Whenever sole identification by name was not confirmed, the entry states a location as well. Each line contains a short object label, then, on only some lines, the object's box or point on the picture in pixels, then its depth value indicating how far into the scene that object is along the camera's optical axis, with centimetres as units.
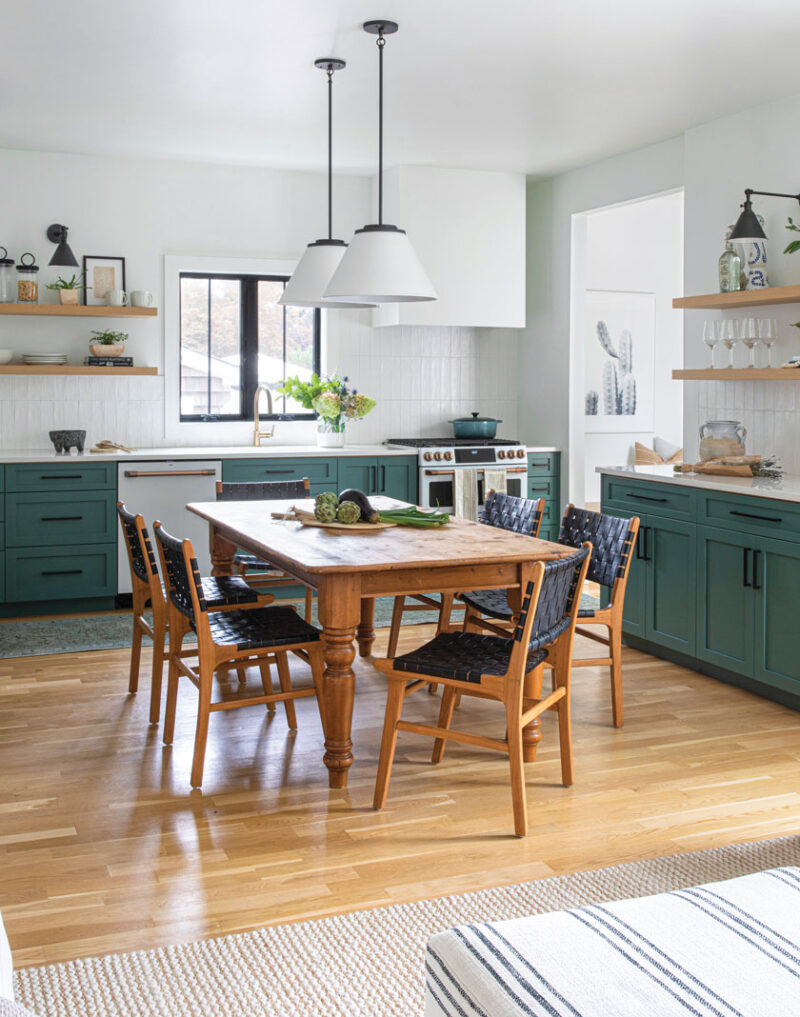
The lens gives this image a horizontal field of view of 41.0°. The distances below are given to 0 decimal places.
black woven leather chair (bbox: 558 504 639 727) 418
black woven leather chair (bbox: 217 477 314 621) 528
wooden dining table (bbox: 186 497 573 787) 343
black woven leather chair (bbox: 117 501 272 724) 412
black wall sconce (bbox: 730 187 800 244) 484
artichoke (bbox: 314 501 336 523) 422
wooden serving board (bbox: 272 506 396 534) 412
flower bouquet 679
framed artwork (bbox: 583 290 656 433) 924
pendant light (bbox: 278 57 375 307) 455
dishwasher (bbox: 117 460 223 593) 623
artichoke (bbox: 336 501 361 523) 421
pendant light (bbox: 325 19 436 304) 392
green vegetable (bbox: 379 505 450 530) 425
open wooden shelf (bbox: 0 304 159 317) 627
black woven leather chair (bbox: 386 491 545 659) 465
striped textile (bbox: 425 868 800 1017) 152
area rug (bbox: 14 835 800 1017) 232
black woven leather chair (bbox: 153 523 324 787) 352
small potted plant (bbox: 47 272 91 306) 646
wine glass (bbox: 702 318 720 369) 529
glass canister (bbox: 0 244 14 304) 632
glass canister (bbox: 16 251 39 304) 635
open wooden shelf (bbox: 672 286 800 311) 478
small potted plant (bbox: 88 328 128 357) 653
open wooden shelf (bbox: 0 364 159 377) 629
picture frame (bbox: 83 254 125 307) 666
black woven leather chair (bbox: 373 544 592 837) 317
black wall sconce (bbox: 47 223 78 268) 630
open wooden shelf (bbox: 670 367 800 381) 482
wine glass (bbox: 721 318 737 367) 521
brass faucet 692
